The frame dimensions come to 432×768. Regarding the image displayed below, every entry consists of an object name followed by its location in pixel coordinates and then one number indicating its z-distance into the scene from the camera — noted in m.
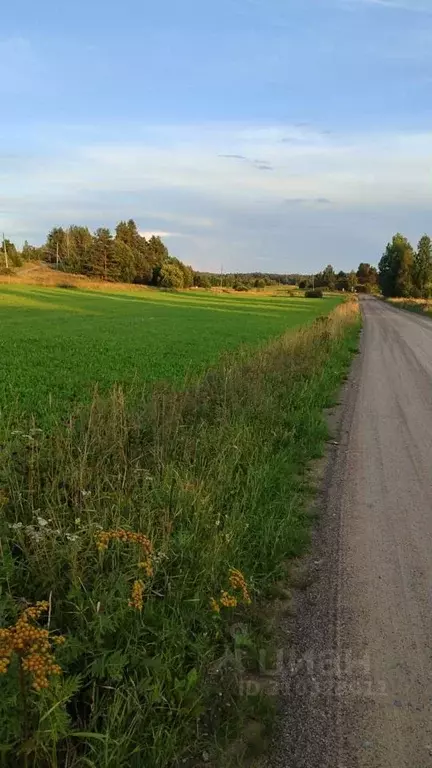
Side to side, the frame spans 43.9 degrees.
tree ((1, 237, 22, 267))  114.95
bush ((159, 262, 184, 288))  110.62
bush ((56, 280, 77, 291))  85.29
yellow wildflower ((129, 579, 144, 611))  2.98
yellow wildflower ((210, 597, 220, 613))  3.33
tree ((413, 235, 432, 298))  103.56
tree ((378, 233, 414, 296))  105.94
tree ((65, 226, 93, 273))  120.56
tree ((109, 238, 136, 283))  113.25
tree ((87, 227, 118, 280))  111.94
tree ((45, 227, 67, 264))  134.43
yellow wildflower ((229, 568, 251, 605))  3.48
